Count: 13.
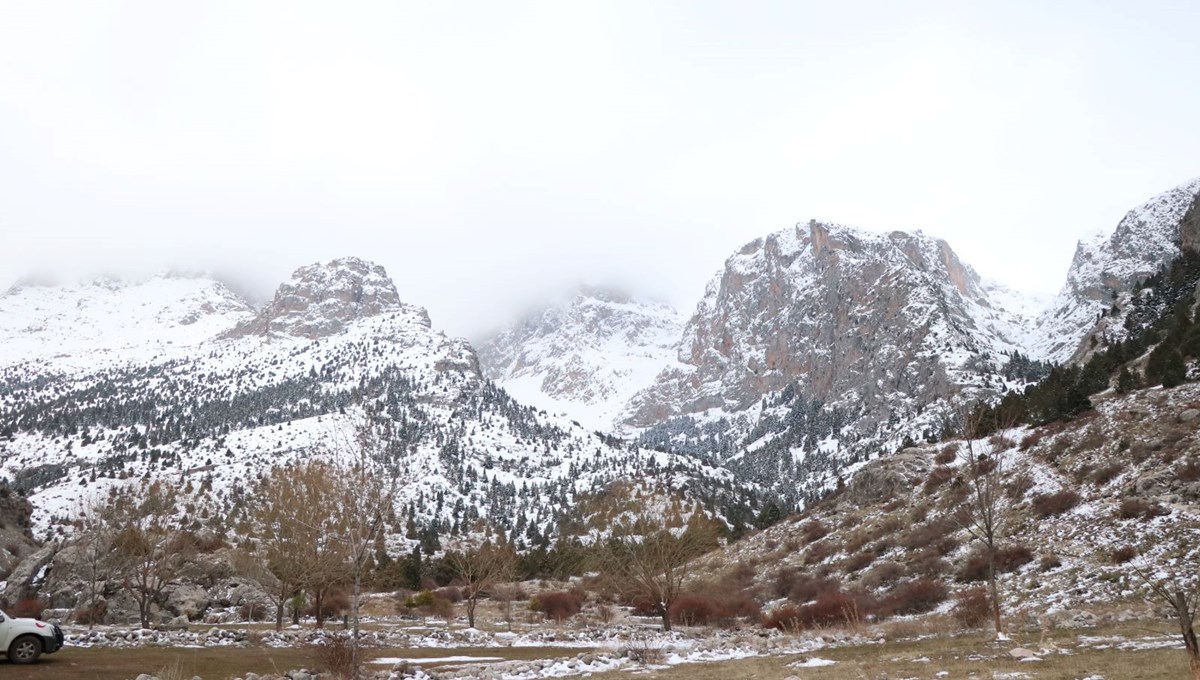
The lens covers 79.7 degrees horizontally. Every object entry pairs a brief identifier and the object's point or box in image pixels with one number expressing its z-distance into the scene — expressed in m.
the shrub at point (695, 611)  44.97
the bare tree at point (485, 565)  47.41
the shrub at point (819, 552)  53.24
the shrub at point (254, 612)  51.43
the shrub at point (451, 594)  68.35
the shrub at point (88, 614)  45.53
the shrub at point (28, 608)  45.56
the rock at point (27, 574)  55.96
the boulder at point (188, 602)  49.38
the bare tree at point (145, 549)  43.42
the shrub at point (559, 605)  55.47
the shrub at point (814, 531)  60.53
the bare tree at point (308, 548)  40.56
